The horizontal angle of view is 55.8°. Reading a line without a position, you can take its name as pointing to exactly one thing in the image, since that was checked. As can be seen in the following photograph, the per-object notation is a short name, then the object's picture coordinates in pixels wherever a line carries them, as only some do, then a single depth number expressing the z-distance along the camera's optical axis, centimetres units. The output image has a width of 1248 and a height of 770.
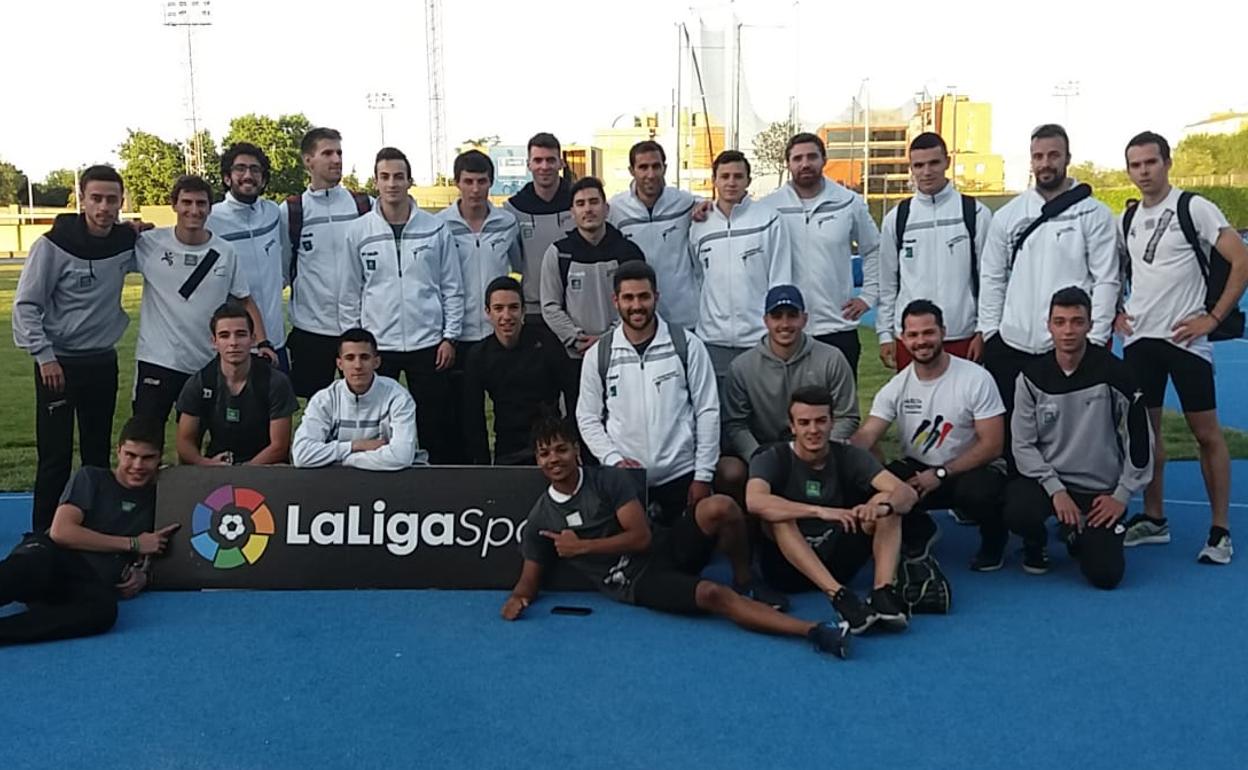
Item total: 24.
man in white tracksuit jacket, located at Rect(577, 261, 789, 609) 573
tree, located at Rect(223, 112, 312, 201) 6506
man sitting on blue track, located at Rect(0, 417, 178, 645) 496
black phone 528
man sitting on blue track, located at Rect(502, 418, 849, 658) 521
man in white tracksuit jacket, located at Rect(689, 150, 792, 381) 655
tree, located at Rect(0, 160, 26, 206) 7731
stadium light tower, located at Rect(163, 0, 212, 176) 5828
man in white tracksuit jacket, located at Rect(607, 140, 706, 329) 683
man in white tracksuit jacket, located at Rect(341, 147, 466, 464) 670
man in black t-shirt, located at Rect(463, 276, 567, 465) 636
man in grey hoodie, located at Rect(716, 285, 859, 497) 583
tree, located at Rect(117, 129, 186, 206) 6112
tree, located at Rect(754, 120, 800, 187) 4122
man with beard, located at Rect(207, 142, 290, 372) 677
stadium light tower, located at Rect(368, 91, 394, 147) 7412
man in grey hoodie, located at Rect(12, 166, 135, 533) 604
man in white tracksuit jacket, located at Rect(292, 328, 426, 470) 571
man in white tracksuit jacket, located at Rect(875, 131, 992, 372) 658
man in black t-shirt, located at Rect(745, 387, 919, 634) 514
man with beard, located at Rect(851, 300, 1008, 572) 577
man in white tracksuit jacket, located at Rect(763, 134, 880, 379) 677
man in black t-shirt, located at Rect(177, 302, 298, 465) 600
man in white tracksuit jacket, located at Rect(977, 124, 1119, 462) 612
